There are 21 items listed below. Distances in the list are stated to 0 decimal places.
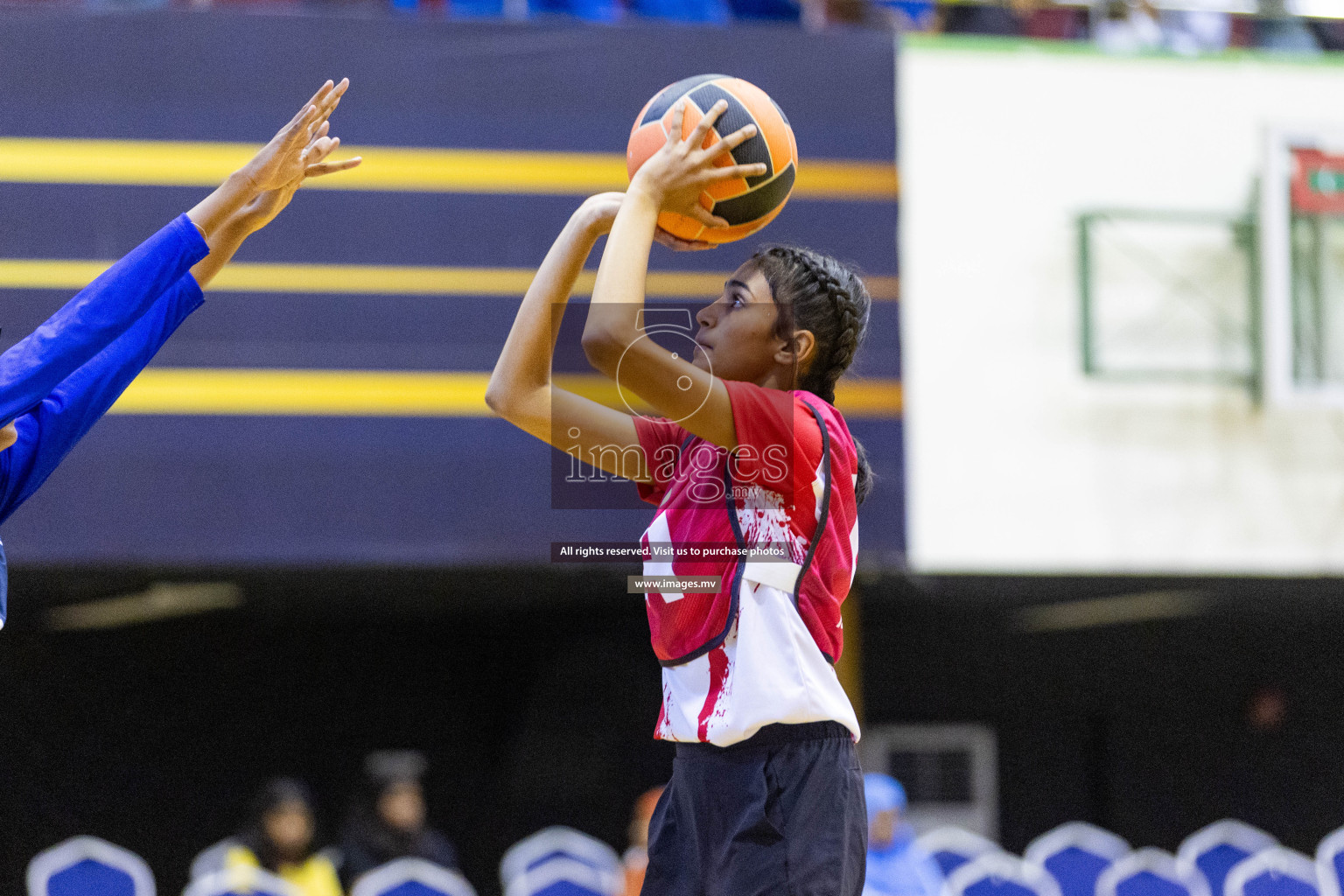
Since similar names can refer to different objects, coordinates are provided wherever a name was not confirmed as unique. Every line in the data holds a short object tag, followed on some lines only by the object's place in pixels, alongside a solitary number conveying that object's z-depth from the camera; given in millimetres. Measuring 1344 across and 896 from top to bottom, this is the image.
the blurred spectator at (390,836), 18562
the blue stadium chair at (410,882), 12203
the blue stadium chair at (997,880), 13070
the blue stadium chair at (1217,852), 14484
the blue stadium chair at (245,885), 12391
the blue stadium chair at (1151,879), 13625
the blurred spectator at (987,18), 16344
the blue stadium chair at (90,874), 12687
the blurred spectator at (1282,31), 16578
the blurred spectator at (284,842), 17312
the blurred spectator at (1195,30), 16594
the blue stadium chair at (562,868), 13305
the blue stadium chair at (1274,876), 13172
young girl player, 4793
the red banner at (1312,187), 16000
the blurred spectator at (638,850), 13562
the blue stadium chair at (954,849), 14305
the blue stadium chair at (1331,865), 12867
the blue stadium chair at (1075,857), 14953
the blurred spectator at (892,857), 12672
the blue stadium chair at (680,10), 16109
